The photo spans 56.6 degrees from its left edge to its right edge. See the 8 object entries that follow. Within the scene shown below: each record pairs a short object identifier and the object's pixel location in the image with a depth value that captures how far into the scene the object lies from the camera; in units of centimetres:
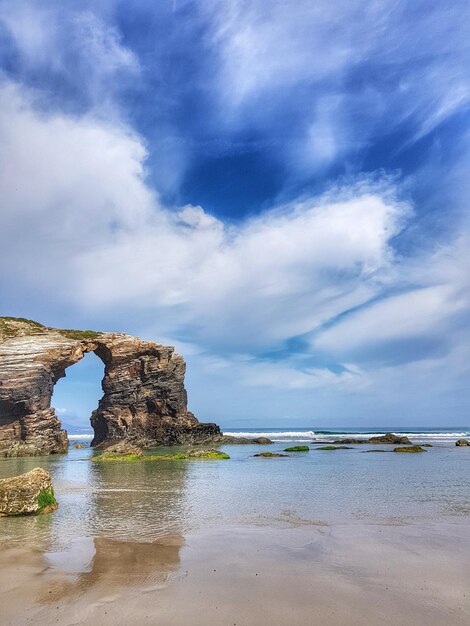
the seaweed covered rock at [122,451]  4624
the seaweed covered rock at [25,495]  1488
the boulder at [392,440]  7172
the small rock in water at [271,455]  4628
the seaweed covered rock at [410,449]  5248
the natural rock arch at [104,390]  6125
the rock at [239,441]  8062
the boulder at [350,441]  7948
